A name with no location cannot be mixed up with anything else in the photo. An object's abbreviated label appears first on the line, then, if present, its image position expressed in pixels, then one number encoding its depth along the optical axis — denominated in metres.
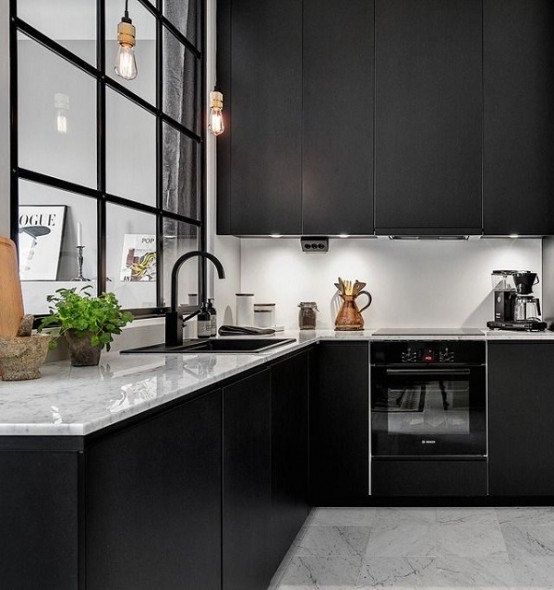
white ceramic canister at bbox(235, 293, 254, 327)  4.08
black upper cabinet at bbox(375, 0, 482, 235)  3.86
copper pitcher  4.08
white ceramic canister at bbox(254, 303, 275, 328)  4.02
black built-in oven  3.63
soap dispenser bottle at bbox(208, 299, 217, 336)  3.36
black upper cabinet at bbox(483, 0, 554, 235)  3.82
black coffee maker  3.86
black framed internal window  2.17
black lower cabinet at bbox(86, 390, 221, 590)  1.22
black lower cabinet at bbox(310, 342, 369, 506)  3.65
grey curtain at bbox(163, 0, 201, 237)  3.39
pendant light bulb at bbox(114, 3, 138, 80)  2.11
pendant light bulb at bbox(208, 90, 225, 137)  3.33
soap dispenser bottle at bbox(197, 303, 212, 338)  3.27
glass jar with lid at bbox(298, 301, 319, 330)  4.19
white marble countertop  1.17
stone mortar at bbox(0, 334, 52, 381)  1.68
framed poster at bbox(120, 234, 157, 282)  2.91
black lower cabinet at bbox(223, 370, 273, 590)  1.98
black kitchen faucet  2.81
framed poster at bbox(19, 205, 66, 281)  2.15
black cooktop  3.73
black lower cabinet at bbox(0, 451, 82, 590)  1.12
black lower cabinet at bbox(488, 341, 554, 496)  3.61
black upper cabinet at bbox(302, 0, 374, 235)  3.90
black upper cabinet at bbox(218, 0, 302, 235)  3.93
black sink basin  2.62
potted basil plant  2.02
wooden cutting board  1.82
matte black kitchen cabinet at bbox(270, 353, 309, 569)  2.61
